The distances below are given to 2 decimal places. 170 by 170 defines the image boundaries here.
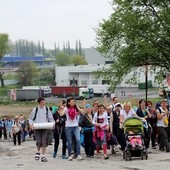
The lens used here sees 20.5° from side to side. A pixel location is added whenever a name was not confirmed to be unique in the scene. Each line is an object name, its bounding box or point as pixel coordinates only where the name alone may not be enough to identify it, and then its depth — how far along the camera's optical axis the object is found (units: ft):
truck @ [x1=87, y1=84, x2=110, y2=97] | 323.20
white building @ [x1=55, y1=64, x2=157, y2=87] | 395.75
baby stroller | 42.65
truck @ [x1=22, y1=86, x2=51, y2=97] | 337.23
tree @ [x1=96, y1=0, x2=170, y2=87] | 120.57
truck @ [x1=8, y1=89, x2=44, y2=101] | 311.06
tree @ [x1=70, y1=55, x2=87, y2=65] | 588.91
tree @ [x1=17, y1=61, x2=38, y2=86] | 435.94
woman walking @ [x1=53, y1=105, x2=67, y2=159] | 45.80
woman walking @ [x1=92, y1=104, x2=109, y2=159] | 45.60
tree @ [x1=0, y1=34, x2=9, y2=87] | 438.81
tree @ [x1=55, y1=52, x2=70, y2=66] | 625.82
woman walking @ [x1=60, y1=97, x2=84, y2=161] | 43.86
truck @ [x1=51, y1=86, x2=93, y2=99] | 310.65
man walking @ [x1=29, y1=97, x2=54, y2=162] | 42.80
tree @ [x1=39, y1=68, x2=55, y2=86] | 465.88
